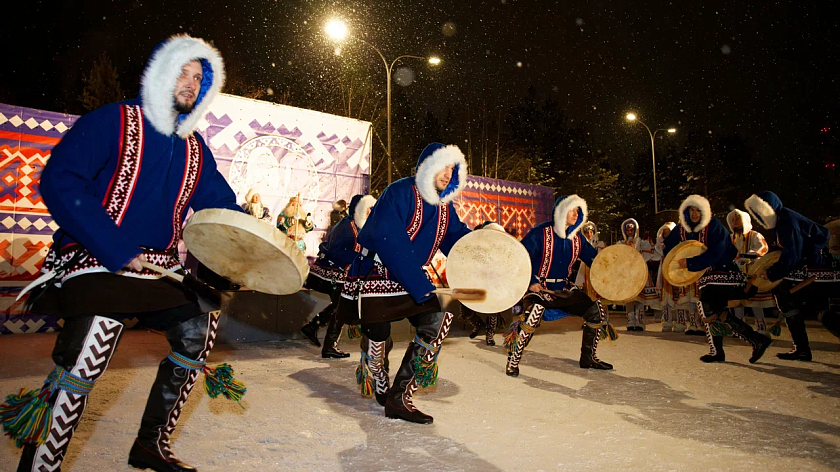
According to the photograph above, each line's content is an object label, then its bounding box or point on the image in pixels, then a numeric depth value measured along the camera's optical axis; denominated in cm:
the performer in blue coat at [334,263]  607
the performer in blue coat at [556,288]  557
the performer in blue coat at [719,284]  619
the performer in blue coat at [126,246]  208
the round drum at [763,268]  643
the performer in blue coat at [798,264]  617
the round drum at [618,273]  574
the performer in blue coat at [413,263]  348
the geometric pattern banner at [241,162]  762
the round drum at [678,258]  647
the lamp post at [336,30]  1215
